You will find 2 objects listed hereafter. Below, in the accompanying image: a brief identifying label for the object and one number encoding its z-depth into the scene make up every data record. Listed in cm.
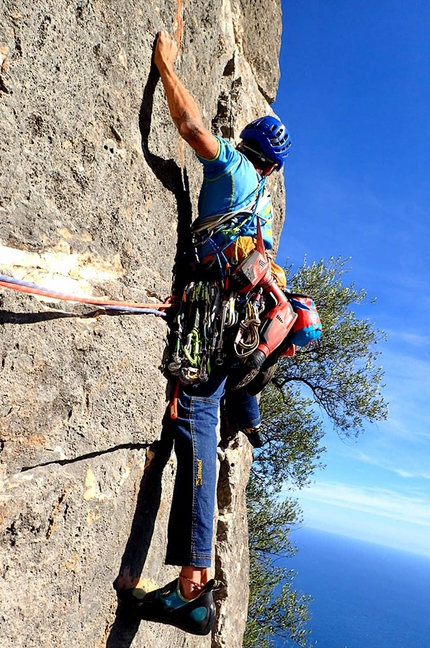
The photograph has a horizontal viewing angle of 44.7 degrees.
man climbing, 347
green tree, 1520
